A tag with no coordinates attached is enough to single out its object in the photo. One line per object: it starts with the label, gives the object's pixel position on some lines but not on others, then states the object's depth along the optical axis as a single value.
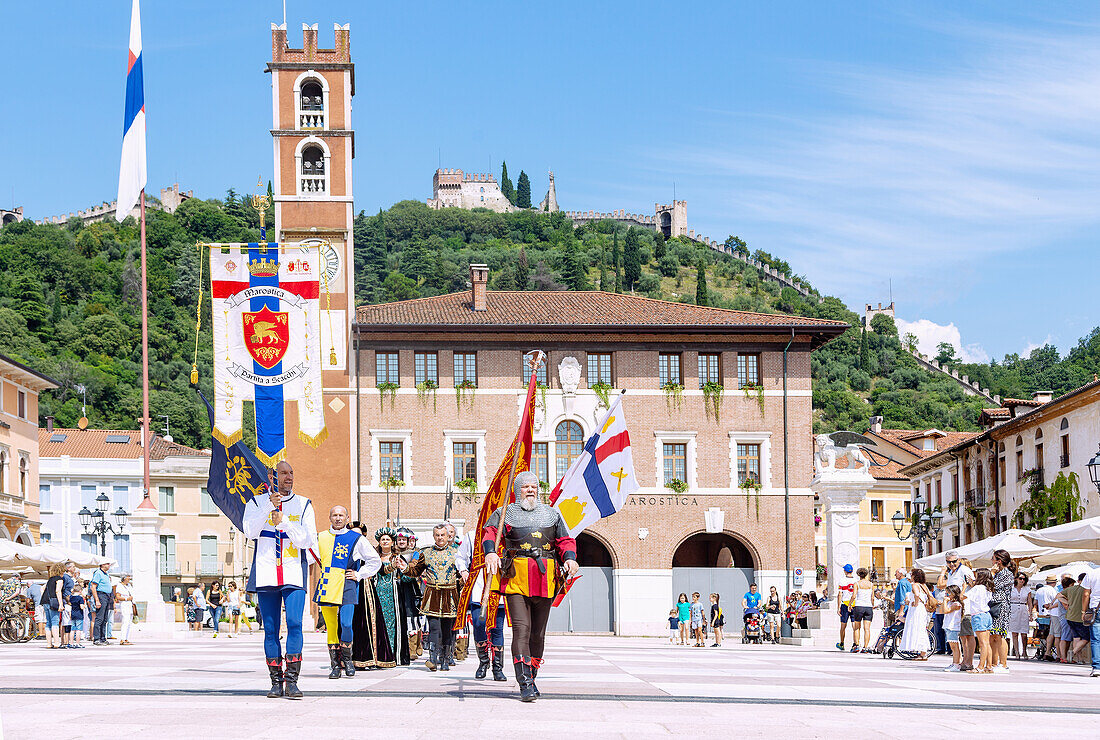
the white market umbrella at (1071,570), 25.01
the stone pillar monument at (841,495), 39.41
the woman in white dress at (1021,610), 23.89
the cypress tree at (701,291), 146.12
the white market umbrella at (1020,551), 24.25
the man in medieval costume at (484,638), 13.59
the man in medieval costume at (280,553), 11.46
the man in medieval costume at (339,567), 13.32
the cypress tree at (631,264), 166.88
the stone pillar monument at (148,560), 32.00
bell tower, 45.91
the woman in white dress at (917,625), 22.80
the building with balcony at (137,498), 73.62
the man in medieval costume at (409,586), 16.31
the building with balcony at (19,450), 52.41
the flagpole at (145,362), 30.57
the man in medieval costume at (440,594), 15.98
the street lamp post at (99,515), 43.09
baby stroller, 37.78
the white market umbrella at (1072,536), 23.20
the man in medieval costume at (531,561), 11.42
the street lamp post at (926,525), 37.91
